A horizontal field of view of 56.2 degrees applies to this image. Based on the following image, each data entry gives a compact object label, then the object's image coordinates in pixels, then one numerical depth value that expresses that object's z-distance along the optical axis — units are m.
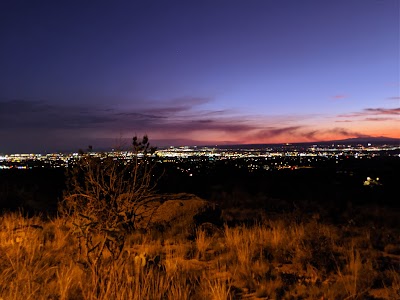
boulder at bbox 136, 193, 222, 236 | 8.38
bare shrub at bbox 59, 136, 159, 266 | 4.34
